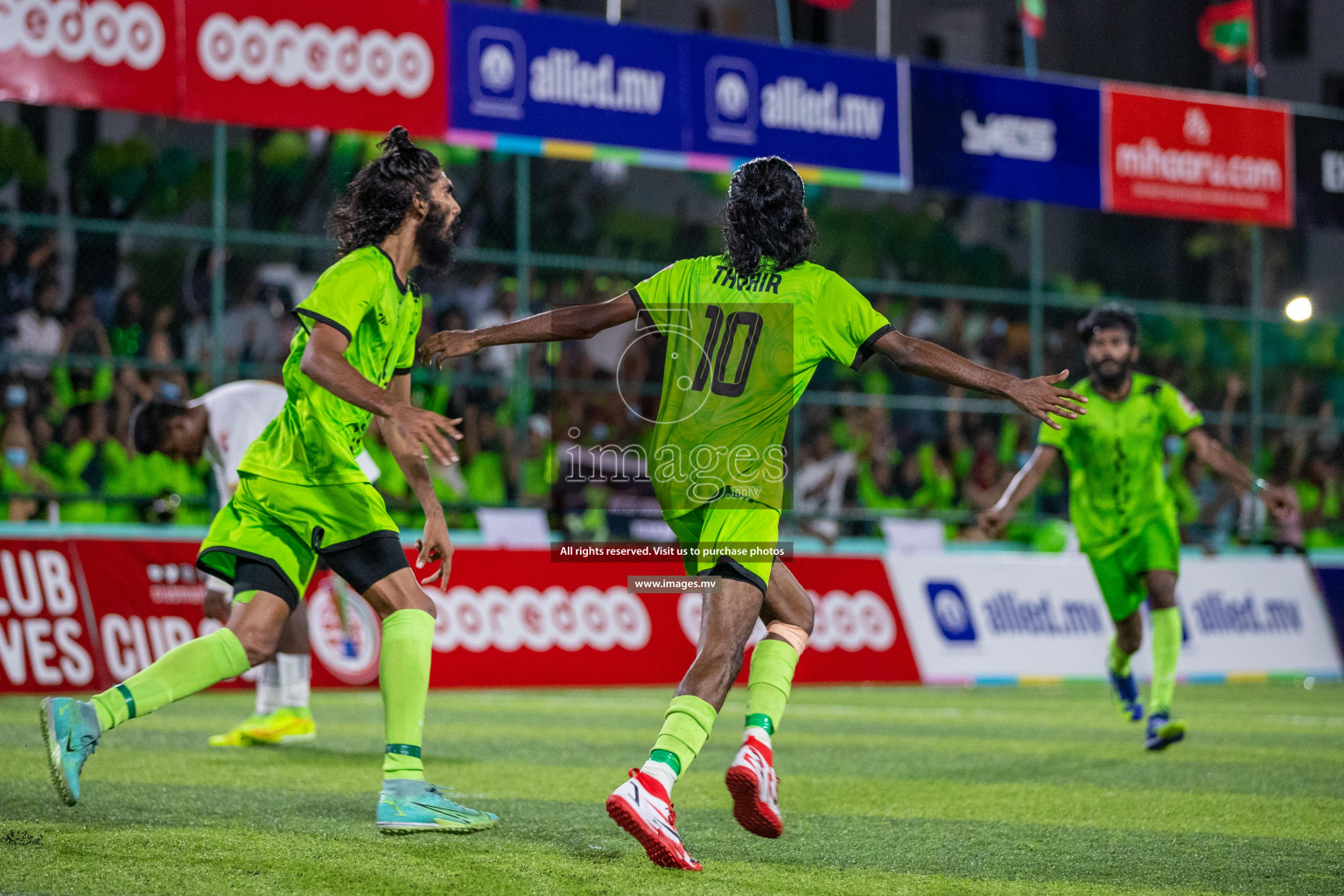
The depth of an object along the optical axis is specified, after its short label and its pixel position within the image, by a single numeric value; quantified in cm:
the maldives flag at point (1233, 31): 2059
